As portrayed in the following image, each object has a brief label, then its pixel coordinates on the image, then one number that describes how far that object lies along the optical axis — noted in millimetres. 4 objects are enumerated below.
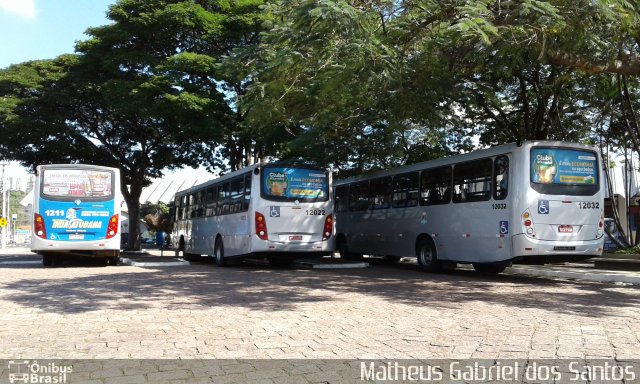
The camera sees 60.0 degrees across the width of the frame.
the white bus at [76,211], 16203
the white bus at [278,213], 15133
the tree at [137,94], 20719
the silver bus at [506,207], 11953
